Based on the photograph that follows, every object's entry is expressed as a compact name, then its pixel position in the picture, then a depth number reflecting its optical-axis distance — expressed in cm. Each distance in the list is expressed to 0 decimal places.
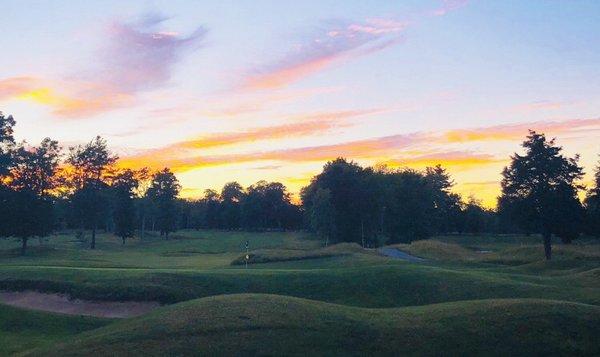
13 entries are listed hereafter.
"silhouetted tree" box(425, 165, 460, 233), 15238
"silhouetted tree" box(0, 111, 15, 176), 8225
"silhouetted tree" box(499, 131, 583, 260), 7421
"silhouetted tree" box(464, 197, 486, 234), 16038
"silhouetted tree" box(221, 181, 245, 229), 19592
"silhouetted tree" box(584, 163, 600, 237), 8506
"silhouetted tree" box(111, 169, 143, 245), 11531
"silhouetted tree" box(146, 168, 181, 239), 14038
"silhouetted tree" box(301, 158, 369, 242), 11106
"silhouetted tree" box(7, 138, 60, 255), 7850
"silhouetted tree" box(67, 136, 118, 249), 10550
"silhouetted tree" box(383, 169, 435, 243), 12031
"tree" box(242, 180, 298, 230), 18700
